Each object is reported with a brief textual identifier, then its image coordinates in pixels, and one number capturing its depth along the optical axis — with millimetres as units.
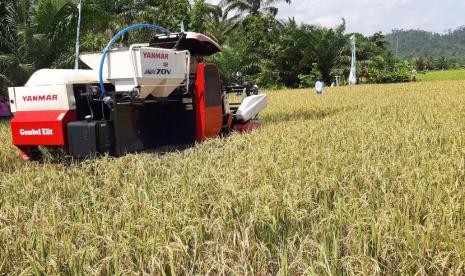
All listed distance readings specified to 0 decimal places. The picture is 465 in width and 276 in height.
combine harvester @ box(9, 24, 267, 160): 5207
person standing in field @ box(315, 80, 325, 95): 19906
